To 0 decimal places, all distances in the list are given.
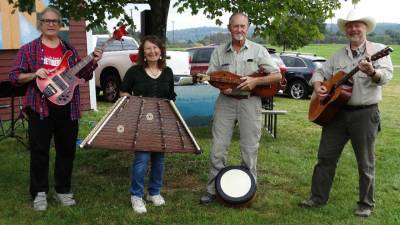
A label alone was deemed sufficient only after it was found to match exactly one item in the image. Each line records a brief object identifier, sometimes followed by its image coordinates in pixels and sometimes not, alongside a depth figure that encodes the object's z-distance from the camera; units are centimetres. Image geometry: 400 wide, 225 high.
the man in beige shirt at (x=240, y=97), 518
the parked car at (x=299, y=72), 1820
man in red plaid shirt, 498
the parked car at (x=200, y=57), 1723
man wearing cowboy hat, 484
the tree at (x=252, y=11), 569
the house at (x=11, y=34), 1020
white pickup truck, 1428
